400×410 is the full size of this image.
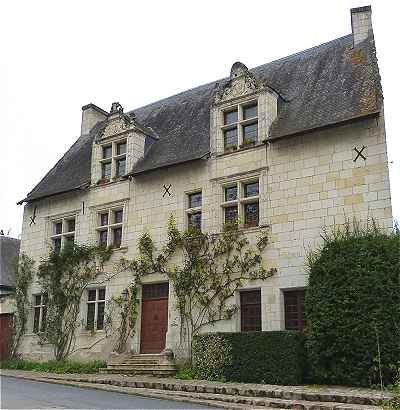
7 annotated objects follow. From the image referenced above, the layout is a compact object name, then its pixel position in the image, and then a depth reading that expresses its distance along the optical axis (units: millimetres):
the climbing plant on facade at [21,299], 18531
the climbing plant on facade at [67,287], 17062
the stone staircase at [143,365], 13832
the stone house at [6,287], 19250
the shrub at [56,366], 15311
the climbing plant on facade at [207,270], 13984
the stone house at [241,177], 13172
